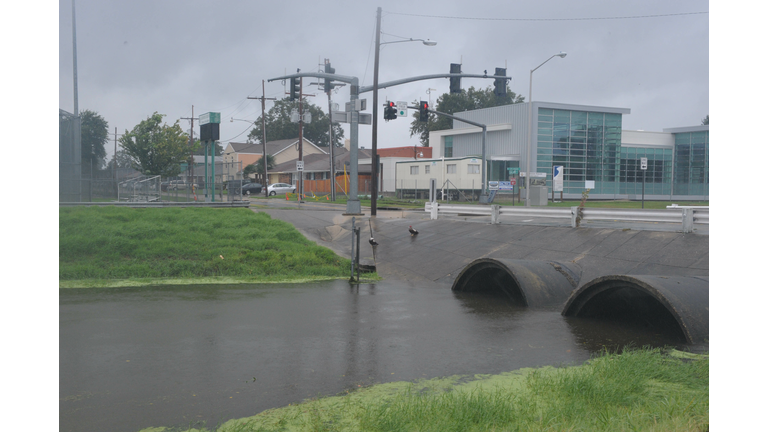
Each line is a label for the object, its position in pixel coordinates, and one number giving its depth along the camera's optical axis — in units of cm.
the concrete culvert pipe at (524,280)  1020
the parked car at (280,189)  6256
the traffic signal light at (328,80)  2648
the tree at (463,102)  8712
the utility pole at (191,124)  7656
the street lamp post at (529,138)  3303
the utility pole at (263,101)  5624
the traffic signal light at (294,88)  2684
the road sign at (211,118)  3344
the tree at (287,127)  10612
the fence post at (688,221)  1286
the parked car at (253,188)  6177
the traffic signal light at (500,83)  2539
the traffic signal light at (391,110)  2848
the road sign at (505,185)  4812
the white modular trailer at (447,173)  4897
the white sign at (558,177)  3812
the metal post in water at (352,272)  1312
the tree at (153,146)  4931
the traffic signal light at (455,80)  2498
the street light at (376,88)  2694
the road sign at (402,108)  3131
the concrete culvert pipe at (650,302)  748
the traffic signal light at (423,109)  3127
